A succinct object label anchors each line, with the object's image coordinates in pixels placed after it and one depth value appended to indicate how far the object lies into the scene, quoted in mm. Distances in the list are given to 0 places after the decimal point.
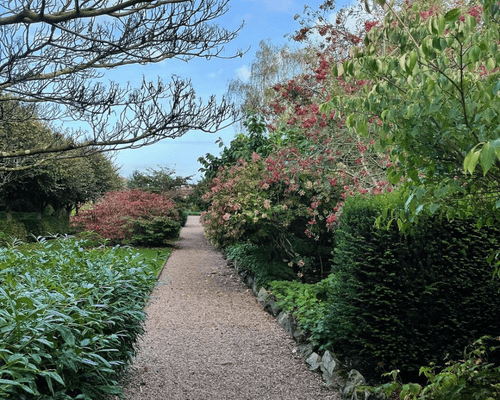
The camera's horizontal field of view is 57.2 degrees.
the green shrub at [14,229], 18359
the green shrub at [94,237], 17044
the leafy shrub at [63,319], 2184
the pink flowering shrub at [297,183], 7504
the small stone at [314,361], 5064
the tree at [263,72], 22078
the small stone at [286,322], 6428
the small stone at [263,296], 8224
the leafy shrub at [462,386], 3006
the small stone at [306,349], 5475
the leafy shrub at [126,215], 16750
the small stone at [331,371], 4605
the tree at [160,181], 21688
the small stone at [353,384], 4199
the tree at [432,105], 2406
